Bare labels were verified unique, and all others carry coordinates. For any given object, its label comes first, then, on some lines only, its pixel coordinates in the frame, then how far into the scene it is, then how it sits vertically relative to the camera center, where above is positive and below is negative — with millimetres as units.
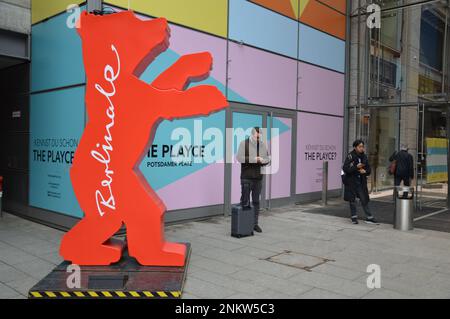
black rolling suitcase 7531 -1305
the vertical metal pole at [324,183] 11859 -912
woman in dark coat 9086 -571
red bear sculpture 5414 +144
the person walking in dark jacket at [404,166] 11711 -370
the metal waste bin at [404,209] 8539 -1145
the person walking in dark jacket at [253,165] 7816 -285
